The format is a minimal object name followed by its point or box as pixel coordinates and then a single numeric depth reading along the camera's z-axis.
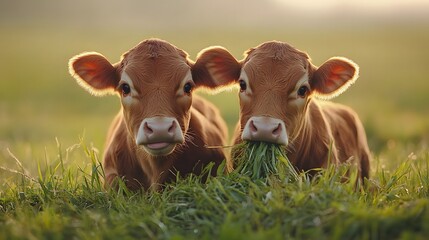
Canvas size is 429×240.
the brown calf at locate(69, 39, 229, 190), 6.82
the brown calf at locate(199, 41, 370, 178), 6.93
